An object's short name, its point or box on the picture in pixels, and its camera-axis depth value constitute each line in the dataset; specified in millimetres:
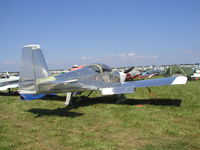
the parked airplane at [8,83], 15234
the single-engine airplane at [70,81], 7215
